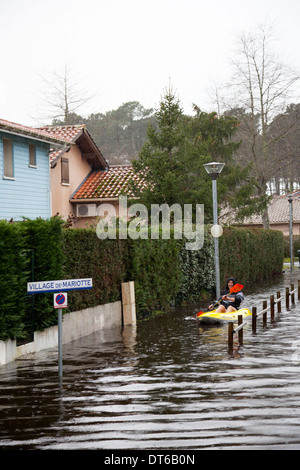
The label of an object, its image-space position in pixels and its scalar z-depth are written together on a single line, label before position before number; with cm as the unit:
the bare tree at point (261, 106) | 5028
